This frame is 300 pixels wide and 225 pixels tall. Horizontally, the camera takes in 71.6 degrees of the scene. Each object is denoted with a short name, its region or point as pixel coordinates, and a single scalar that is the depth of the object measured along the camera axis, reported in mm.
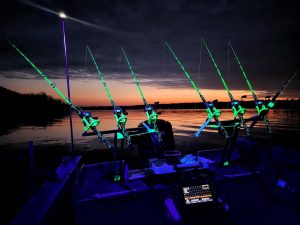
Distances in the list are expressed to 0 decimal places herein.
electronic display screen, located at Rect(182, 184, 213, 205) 3172
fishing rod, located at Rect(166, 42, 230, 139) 5153
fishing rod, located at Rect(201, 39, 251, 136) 5231
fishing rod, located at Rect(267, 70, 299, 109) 4469
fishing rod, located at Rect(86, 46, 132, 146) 4496
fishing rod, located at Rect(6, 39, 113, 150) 4469
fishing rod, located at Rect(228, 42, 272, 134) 4462
